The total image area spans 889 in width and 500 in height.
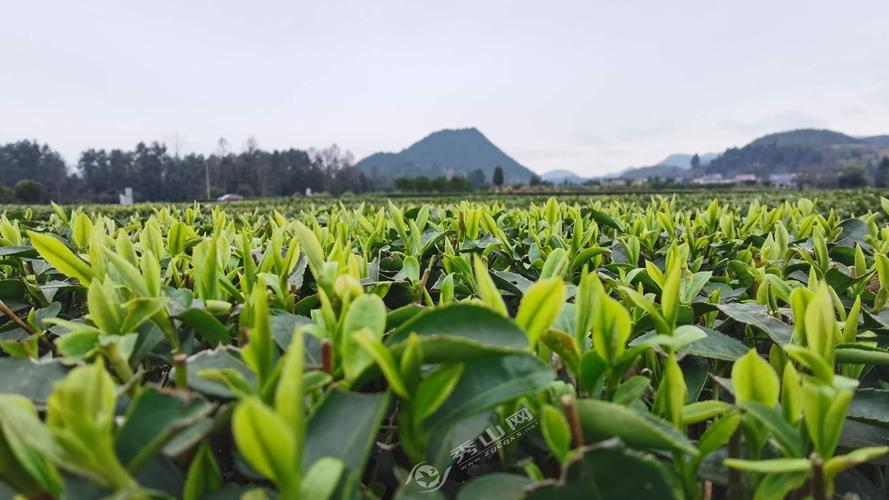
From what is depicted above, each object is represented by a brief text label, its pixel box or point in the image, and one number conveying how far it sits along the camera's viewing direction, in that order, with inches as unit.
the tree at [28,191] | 1861.5
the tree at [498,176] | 2971.2
